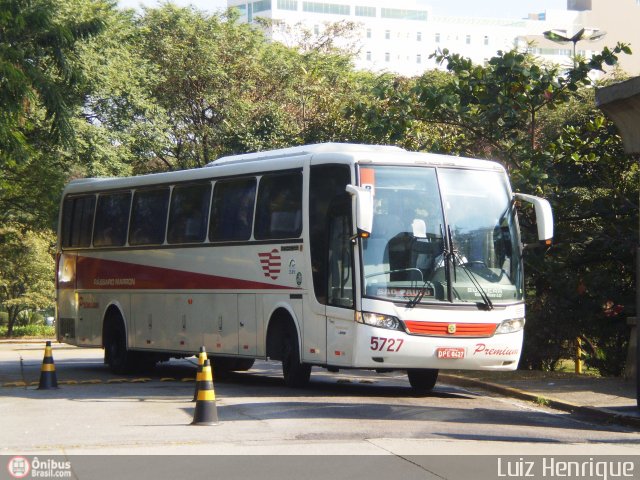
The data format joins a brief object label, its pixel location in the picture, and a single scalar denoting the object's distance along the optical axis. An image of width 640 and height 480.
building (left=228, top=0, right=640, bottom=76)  153.62
